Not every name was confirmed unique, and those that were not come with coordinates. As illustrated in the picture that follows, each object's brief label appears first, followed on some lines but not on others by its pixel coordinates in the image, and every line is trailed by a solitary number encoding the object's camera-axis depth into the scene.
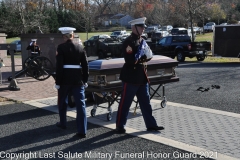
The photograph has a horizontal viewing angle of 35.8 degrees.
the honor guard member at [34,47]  15.20
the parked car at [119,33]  48.43
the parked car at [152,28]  54.94
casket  7.41
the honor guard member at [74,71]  6.28
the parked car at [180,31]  42.81
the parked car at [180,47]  21.98
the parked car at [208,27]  63.97
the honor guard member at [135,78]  6.22
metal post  11.69
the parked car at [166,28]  52.74
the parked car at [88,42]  26.78
